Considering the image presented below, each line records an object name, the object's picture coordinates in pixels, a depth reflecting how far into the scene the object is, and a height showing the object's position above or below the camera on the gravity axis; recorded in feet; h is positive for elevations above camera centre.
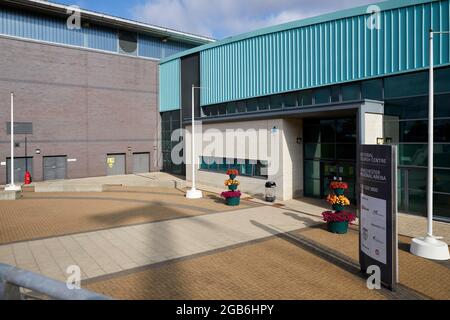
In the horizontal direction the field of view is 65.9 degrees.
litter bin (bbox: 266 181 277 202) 59.93 -6.27
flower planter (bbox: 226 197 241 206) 55.99 -7.36
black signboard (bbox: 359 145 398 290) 23.71 -4.03
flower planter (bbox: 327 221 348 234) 38.60 -8.05
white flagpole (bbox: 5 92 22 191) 70.69 -6.31
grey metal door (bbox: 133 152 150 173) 105.91 -1.93
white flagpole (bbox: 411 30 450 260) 30.68 -8.01
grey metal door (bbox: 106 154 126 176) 100.37 -2.36
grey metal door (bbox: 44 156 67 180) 90.10 -2.87
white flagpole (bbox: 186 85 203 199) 63.72 -6.96
